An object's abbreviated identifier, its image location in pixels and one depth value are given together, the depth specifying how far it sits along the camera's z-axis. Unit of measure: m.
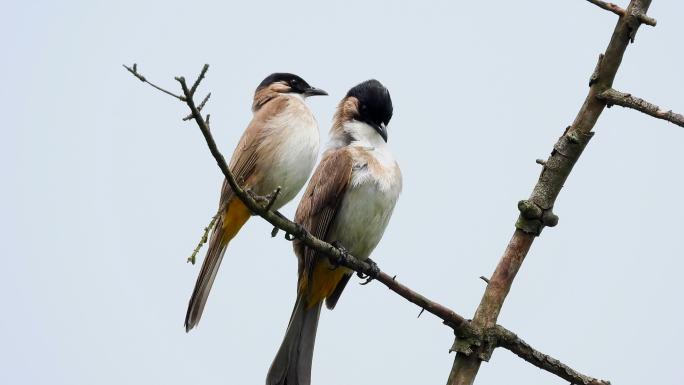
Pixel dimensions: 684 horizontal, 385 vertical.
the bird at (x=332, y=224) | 12.10
